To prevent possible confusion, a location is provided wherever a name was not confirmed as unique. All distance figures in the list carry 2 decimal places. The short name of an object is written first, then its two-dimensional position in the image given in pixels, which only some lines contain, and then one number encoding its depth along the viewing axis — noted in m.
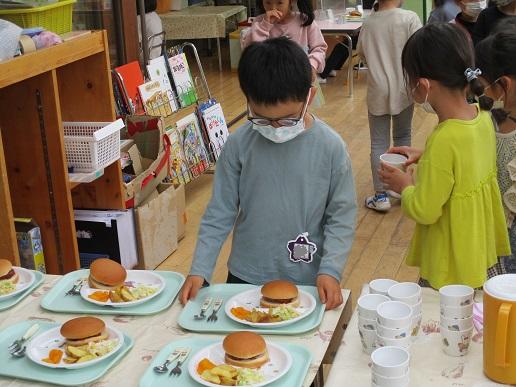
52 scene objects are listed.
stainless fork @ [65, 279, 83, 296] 2.07
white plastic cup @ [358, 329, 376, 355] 1.67
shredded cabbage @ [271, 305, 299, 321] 1.85
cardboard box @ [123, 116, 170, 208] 4.04
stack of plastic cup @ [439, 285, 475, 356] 1.64
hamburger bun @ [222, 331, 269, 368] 1.65
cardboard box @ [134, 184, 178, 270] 3.99
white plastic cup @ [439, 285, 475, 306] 1.63
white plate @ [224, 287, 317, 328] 1.83
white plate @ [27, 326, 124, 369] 1.70
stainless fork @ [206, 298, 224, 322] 1.89
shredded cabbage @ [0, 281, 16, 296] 2.09
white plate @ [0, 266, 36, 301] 2.08
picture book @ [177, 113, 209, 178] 5.09
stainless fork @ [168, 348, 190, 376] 1.66
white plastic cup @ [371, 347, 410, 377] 1.48
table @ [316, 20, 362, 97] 7.99
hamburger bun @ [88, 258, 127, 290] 2.07
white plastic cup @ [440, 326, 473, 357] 1.65
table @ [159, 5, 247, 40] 9.68
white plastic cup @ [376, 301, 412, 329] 1.60
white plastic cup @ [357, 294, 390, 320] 1.67
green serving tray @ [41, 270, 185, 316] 1.96
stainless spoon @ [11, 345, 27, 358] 1.77
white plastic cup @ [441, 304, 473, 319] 1.64
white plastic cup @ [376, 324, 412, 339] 1.61
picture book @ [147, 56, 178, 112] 4.91
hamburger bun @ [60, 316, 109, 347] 1.77
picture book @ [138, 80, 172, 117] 4.76
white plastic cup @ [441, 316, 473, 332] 1.65
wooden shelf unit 3.29
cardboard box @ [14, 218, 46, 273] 3.30
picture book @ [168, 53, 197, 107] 5.12
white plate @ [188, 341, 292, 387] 1.61
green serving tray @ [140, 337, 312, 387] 1.61
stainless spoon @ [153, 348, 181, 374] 1.67
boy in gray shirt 2.10
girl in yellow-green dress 2.13
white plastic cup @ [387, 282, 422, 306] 1.72
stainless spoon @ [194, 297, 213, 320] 1.90
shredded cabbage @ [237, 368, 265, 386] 1.59
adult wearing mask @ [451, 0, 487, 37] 4.88
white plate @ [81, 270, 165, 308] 1.97
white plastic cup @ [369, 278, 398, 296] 1.80
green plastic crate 3.39
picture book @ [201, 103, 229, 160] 5.29
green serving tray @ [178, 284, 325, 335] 1.82
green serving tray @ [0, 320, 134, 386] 1.66
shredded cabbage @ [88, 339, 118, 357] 1.74
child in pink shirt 4.90
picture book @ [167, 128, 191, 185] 4.90
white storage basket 3.47
